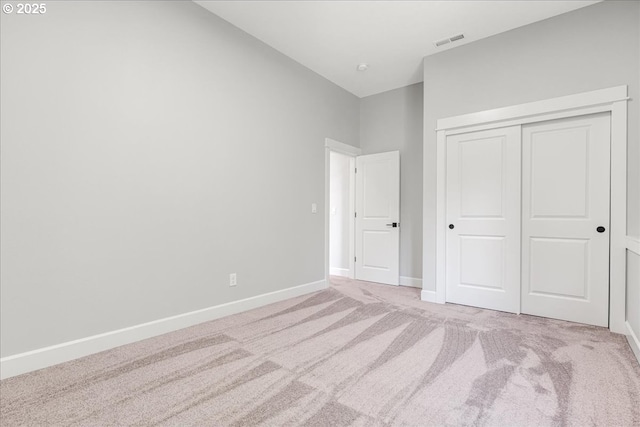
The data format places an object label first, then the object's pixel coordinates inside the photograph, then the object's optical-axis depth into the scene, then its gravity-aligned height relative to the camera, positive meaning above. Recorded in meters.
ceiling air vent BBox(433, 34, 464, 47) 3.27 +1.93
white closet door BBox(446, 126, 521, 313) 3.19 -0.07
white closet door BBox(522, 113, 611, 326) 2.78 -0.05
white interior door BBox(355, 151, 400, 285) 4.54 -0.08
